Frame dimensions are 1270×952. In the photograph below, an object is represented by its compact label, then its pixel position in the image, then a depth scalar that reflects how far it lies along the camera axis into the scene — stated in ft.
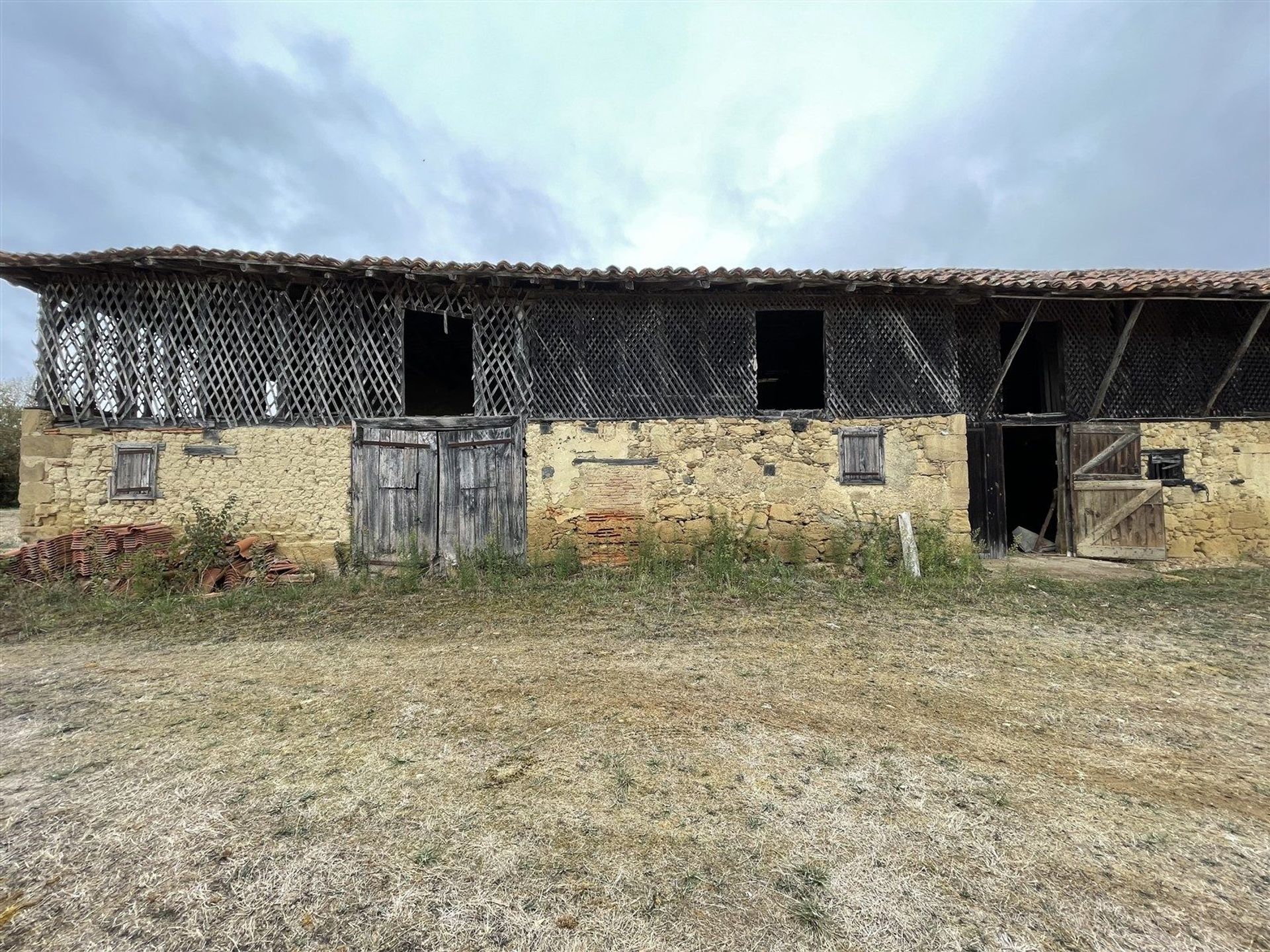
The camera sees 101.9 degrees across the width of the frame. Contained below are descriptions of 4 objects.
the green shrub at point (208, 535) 20.97
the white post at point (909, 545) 22.12
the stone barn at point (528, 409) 23.11
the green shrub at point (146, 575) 19.63
